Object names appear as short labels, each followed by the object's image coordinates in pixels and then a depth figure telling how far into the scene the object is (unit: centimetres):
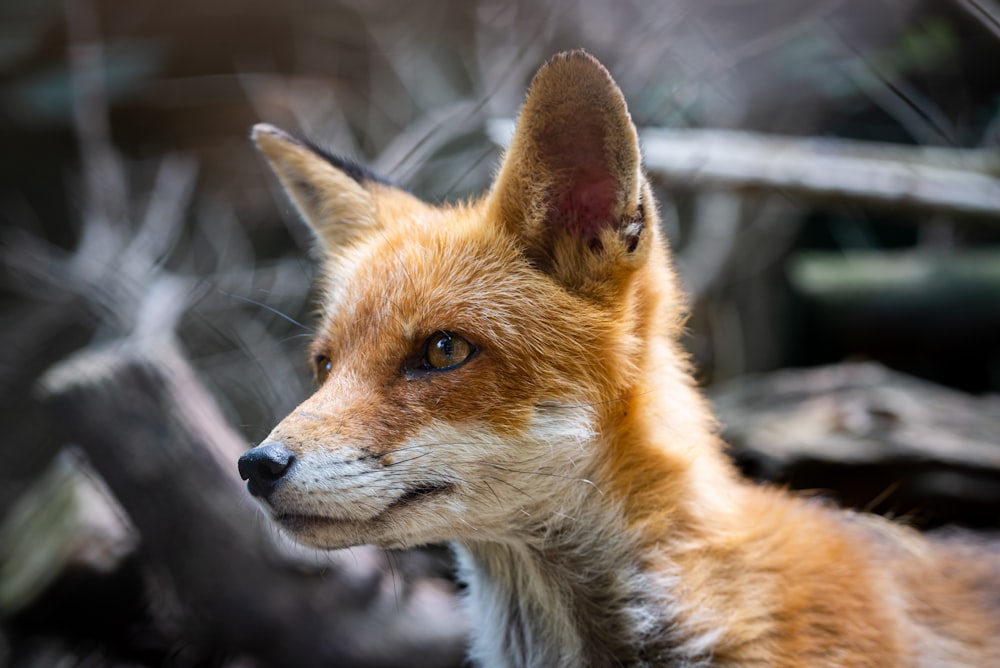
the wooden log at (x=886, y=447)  411
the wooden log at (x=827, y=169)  468
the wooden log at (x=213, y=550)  355
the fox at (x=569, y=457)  224
